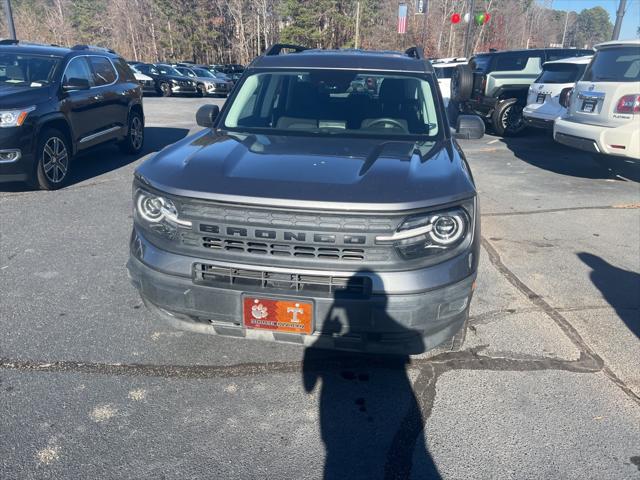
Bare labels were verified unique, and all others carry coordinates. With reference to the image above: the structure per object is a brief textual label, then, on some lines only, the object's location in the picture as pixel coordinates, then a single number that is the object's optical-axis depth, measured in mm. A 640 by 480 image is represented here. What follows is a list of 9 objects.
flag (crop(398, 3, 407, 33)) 26111
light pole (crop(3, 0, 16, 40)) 16378
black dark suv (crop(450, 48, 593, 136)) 12328
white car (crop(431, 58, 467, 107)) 15651
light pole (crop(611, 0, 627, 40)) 15375
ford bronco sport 2463
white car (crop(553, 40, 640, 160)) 7094
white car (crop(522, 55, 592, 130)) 10117
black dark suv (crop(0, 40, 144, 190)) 6203
